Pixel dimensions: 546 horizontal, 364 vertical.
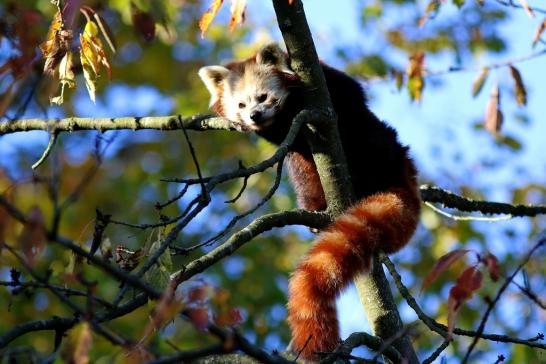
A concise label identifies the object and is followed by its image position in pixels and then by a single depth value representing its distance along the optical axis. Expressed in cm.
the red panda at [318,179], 810
